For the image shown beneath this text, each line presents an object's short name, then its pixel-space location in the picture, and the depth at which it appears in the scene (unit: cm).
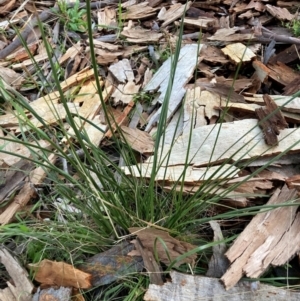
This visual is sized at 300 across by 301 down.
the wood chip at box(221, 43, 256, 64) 74
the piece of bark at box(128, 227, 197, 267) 51
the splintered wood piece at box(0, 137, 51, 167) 67
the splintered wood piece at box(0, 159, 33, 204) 64
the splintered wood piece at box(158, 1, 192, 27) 85
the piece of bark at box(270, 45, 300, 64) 74
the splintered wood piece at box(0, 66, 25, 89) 78
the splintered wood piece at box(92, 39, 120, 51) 82
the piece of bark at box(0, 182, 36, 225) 61
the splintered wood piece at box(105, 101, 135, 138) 71
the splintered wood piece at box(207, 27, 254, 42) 79
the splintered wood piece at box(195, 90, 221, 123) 68
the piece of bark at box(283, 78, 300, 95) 69
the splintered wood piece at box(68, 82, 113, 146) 69
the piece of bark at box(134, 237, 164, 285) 52
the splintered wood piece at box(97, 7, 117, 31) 86
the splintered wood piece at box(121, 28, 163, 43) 82
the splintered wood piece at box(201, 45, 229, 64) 76
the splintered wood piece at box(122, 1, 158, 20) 87
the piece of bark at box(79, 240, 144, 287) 54
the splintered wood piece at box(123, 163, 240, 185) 59
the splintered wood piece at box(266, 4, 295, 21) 80
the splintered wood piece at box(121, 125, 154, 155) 65
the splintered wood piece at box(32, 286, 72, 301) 54
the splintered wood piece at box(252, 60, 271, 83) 71
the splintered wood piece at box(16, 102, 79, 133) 72
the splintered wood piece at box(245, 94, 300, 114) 65
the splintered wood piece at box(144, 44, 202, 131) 70
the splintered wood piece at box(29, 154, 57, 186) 64
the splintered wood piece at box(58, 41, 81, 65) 81
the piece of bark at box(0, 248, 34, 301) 54
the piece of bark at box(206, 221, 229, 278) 52
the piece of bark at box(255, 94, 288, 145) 61
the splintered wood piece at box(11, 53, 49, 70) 81
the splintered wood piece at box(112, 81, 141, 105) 73
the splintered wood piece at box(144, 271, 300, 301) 50
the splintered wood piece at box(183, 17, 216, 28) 83
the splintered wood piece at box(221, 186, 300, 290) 51
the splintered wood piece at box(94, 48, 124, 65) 79
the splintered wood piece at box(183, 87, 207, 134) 67
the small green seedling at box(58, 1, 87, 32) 84
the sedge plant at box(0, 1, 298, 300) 52
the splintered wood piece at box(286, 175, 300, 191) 56
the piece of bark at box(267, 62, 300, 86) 71
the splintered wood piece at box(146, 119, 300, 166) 61
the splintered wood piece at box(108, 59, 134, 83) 77
